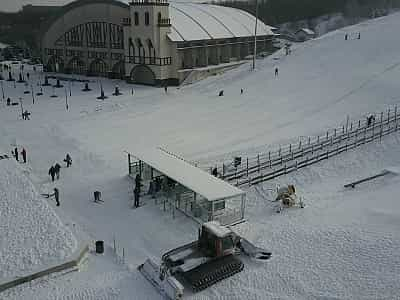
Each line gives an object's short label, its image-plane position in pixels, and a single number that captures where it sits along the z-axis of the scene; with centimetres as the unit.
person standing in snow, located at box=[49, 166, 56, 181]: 2112
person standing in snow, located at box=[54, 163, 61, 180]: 2130
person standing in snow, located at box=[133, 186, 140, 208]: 1813
